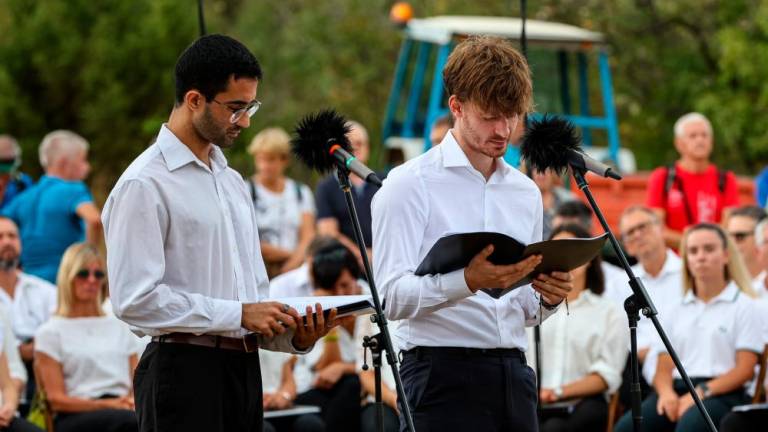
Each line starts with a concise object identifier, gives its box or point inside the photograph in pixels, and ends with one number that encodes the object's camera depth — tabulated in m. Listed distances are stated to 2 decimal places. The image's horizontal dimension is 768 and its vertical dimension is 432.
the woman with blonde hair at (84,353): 14.25
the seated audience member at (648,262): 15.75
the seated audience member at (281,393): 14.86
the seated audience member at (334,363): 14.97
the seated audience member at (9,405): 13.58
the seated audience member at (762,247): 15.40
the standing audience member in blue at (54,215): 18.05
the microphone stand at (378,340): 7.86
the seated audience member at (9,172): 19.42
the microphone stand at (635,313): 8.66
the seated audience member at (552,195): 17.61
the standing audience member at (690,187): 18.27
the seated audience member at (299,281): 15.50
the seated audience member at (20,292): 16.11
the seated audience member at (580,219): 16.37
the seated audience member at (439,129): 18.11
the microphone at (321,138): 8.77
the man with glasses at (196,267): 7.55
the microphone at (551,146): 9.02
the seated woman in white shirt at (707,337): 13.86
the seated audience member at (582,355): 14.43
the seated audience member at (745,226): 16.78
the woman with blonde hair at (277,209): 18.44
